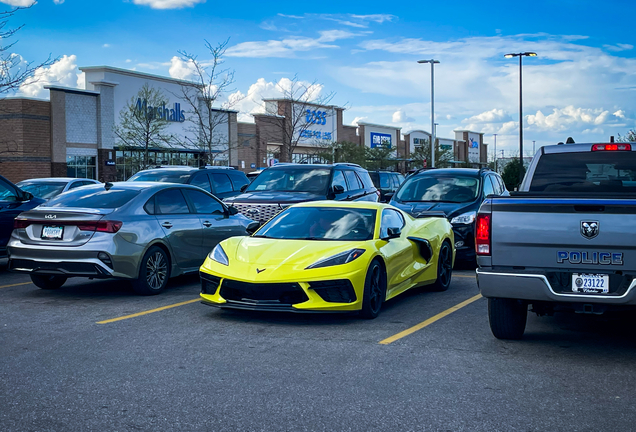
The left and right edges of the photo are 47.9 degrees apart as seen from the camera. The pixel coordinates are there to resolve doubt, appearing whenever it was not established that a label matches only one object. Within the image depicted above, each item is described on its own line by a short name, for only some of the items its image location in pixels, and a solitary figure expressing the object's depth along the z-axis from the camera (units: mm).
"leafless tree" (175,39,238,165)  48000
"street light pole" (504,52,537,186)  44844
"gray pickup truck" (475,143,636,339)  5801
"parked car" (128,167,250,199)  16406
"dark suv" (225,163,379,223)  14258
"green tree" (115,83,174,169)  39531
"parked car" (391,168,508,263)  12930
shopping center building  39125
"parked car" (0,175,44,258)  11461
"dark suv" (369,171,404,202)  24328
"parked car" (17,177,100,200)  17422
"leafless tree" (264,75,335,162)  55344
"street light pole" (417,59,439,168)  52762
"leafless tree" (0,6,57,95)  16216
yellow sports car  7492
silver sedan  9039
